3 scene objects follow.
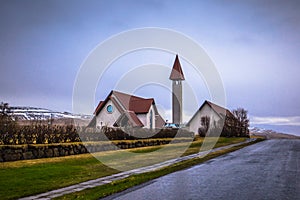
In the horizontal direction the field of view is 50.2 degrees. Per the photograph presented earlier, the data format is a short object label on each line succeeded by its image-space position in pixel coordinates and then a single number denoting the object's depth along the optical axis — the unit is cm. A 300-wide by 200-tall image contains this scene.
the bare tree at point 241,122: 5454
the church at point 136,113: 4134
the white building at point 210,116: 5258
